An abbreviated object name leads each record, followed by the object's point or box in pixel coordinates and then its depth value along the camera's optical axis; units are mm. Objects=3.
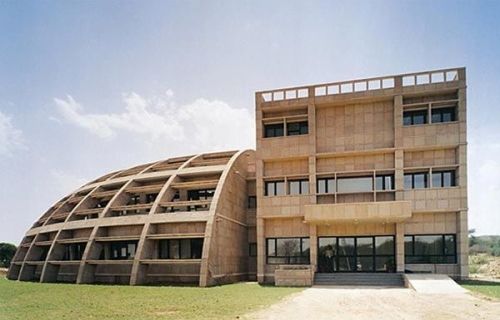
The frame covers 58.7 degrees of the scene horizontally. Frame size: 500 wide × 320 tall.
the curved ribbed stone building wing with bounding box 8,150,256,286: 33375
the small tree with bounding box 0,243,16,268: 68125
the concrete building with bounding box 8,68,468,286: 31766
